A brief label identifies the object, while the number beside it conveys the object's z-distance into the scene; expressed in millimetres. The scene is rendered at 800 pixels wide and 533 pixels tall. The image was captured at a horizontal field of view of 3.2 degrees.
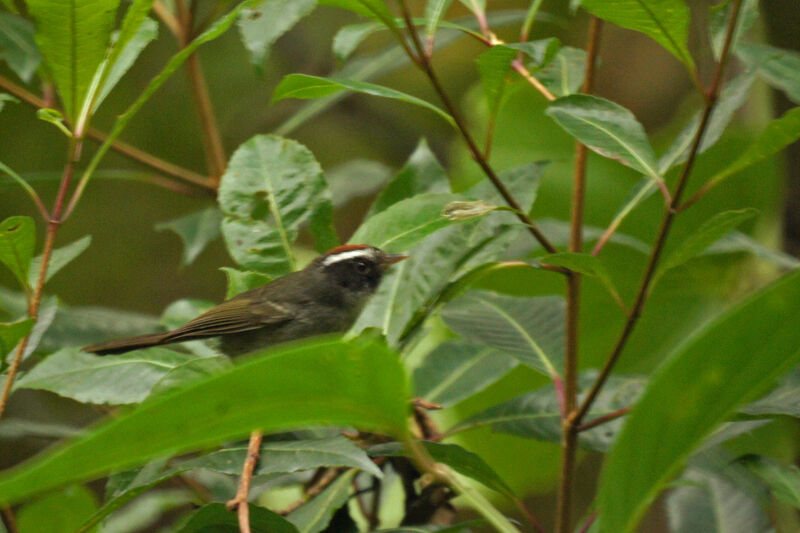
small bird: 5054
